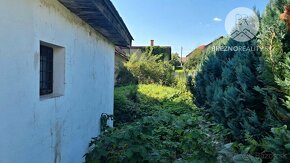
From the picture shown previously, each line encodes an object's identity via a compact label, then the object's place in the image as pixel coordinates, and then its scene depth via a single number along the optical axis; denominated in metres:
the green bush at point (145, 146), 2.32
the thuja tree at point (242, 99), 3.42
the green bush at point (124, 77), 13.22
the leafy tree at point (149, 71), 13.70
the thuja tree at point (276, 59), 2.81
